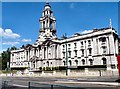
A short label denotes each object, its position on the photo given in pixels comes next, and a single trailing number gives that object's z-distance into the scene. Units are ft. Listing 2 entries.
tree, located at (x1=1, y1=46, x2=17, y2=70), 202.33
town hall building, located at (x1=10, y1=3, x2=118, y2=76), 106.97
